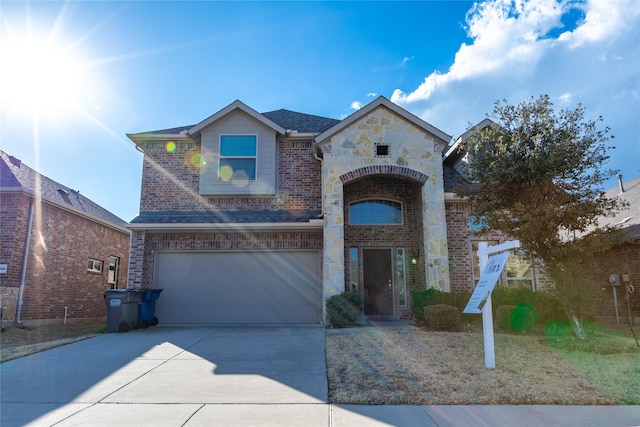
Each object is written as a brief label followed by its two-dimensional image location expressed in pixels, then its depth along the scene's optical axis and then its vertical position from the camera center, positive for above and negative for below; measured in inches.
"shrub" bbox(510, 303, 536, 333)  366.3 -33.4
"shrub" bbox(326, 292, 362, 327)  400.2 -27.4
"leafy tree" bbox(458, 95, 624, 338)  313.6 +67.5
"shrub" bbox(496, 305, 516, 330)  371.6 -30.9
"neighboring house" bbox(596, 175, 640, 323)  472.1 +12.1
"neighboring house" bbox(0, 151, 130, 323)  442.0 +35.5
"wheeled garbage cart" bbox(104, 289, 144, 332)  406.9 -28.1
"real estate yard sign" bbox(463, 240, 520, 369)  228.2 -8.2
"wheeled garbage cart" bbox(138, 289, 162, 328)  435.2 -30.0
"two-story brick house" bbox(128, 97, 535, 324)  457.1 +69.1
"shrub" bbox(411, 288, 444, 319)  405.1 -18.5
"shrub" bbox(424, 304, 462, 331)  361.7 -31.2
